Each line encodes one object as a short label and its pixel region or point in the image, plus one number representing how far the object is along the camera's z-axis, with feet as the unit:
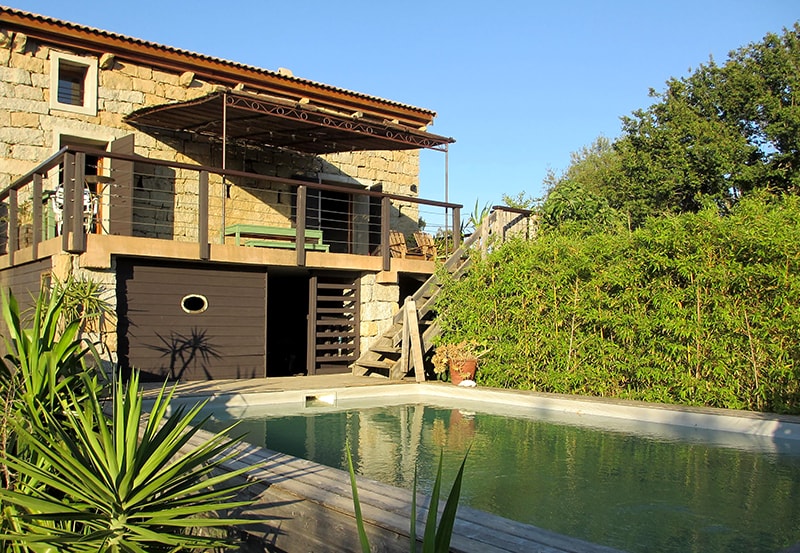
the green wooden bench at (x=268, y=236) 38.29
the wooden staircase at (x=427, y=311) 37.65
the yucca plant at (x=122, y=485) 9.70
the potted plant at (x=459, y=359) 34.44
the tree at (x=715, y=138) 78.07
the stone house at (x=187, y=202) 32.78
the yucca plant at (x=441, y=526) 6.17
